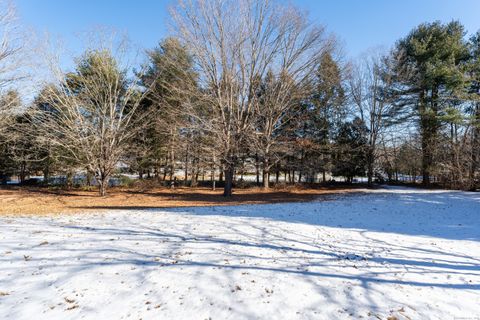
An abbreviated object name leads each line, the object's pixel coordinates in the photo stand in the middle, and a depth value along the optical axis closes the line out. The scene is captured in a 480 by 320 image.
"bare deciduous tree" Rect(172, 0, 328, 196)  13.93
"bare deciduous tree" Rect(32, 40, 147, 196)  14.71
